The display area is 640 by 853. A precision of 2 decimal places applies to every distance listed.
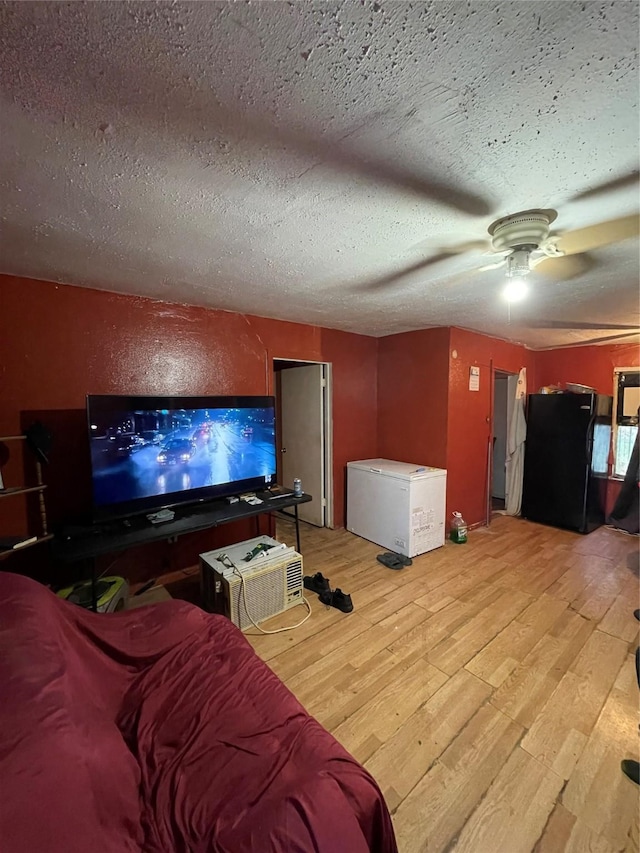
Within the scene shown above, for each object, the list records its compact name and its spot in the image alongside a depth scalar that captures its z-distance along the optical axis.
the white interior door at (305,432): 3.99
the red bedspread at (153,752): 0.74
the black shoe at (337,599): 2.48
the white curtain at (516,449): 4.42
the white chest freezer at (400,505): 3.28
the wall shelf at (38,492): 1.93
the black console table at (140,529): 1.97
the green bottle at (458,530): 3.64
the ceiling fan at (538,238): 1.36
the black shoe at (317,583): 2.71
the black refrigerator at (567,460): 3.90
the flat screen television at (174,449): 2.18
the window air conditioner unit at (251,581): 2.25
